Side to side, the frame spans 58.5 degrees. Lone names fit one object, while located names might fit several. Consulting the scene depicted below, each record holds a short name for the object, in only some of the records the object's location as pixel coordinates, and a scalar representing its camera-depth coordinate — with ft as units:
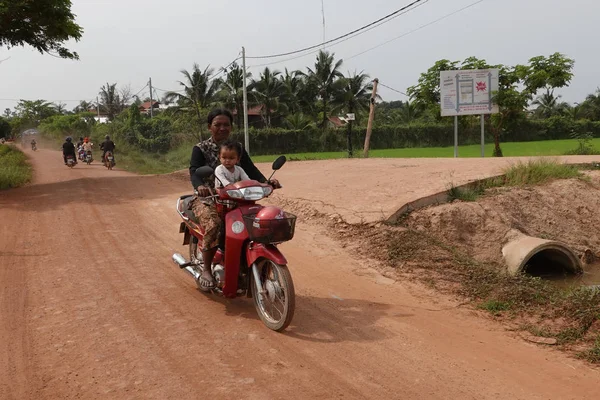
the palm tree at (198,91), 136.36
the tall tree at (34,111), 217.97
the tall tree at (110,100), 202.28
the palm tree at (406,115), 171.39
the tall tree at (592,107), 178.91
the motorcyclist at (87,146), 84.74
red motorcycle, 14.03
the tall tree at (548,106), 191.42
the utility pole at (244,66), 84.71
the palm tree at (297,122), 151.64
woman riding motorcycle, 15.62
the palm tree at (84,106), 267.61
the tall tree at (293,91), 157.99
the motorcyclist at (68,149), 76.69
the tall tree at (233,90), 140.97
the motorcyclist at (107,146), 75.77
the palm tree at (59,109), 251.72
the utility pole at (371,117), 71.77
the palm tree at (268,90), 152.56
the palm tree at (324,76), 157.69
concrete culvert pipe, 24.59
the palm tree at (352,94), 156.15
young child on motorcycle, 15.85
